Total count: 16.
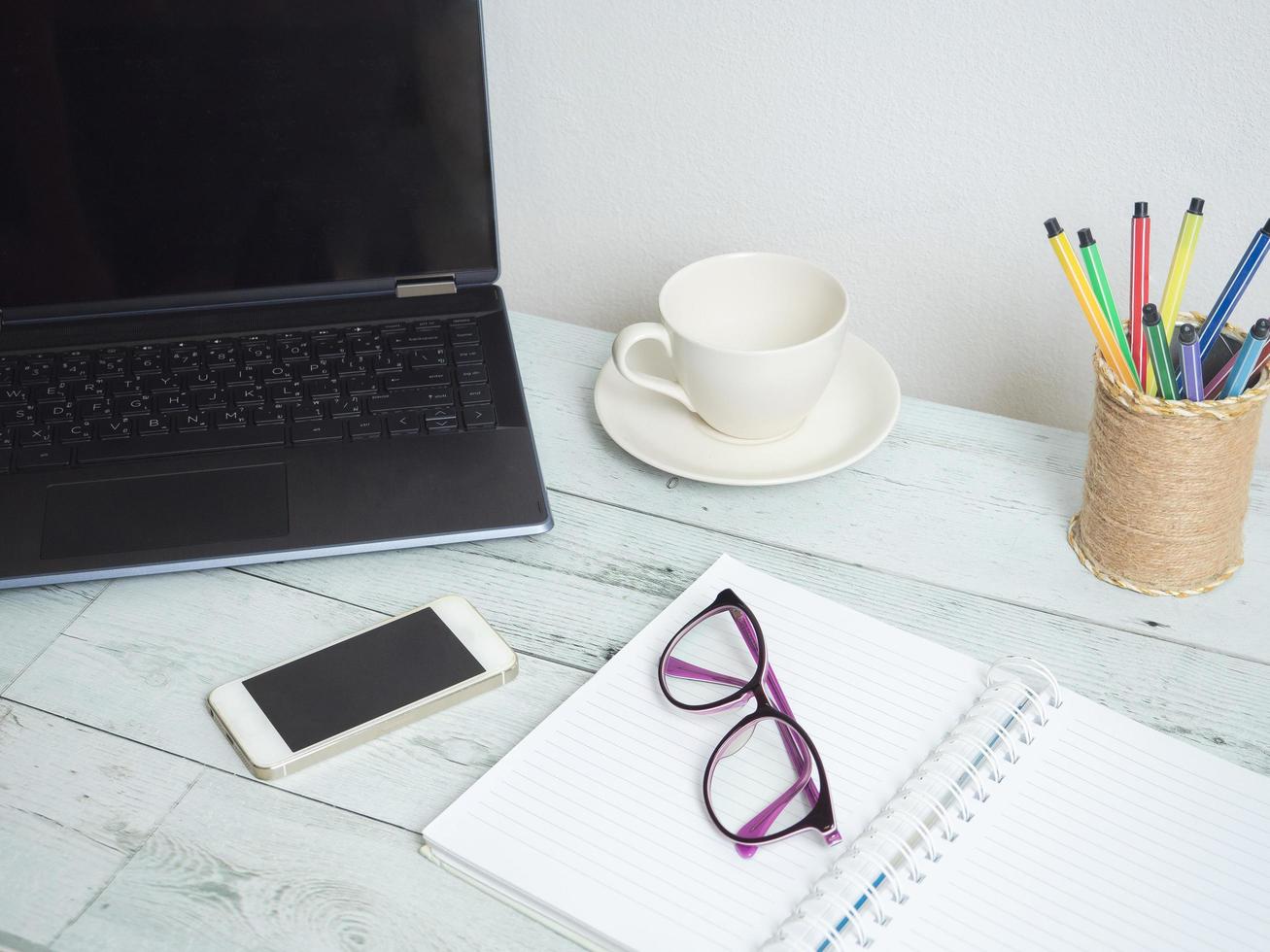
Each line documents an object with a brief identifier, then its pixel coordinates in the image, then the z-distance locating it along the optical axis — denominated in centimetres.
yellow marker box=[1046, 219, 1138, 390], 58
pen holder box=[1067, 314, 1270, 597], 55
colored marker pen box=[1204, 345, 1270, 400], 55
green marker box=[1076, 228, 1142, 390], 58
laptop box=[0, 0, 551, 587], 65
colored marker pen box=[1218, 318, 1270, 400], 51
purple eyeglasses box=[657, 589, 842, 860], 48
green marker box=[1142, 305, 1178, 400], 53
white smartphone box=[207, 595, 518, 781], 52
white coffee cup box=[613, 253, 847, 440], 66
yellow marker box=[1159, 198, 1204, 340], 55
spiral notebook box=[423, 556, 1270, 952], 44
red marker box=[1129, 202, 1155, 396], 57
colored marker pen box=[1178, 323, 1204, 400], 54
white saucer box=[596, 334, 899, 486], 70
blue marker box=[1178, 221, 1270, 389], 54
